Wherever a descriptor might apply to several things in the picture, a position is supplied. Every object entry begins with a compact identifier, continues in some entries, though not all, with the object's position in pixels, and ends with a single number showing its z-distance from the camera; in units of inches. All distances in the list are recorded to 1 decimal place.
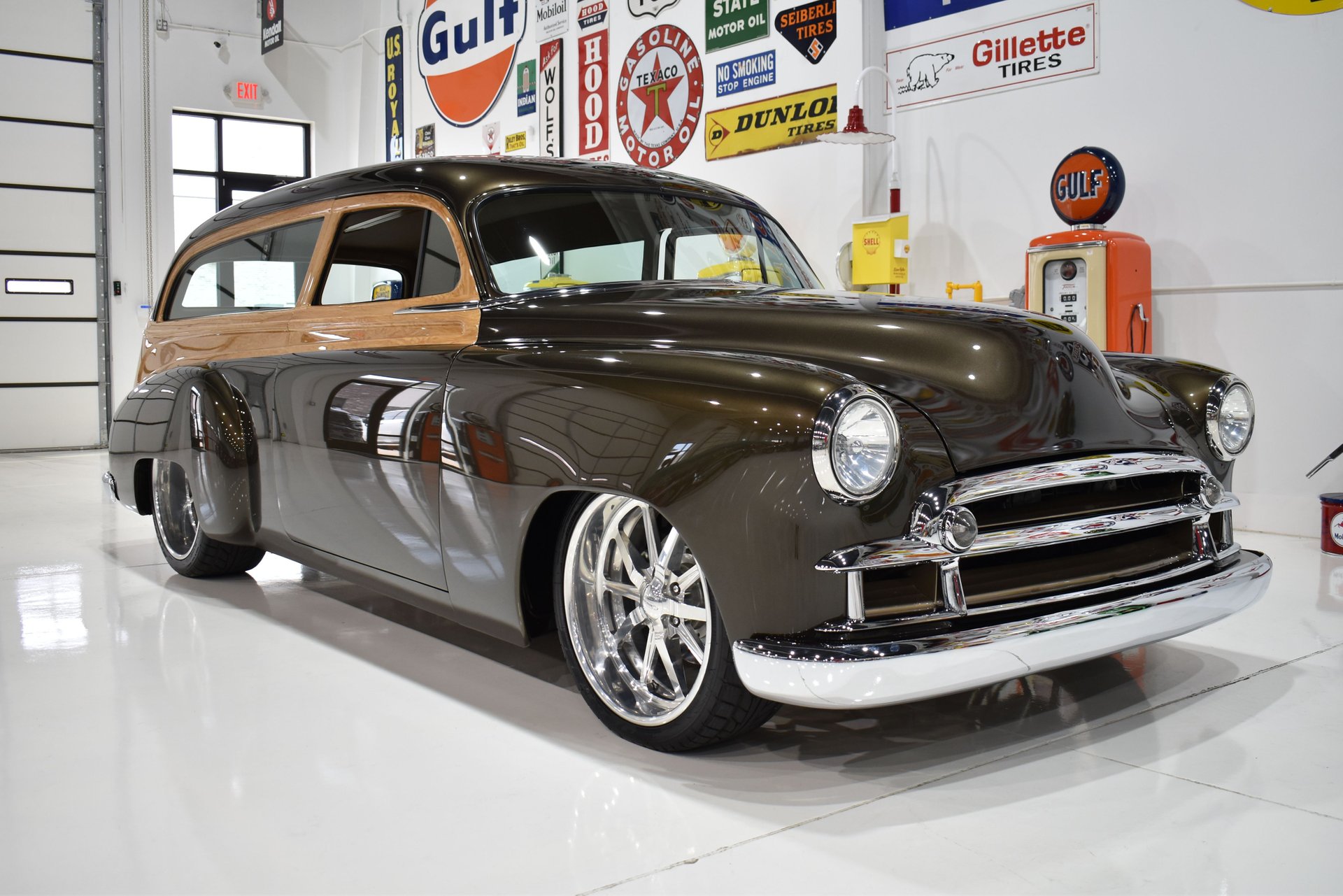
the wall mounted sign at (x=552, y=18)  385.4
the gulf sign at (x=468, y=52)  414.0
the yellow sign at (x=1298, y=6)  209.2
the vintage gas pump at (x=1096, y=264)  225.6
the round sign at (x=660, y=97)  339.0
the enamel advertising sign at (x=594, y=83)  370.3
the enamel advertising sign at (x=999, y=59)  246.2
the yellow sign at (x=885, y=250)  269.3
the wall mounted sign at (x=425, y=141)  459.5
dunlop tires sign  299.1
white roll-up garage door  447.2
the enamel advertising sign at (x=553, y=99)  389.1
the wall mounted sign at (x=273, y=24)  486.3
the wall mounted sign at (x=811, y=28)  294.4
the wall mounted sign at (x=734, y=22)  313.6
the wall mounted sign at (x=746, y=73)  313.6
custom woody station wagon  86.7
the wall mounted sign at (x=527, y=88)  402.3
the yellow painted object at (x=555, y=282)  124.6
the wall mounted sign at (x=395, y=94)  479.2
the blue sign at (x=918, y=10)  268.2
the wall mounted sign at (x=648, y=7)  345.4
